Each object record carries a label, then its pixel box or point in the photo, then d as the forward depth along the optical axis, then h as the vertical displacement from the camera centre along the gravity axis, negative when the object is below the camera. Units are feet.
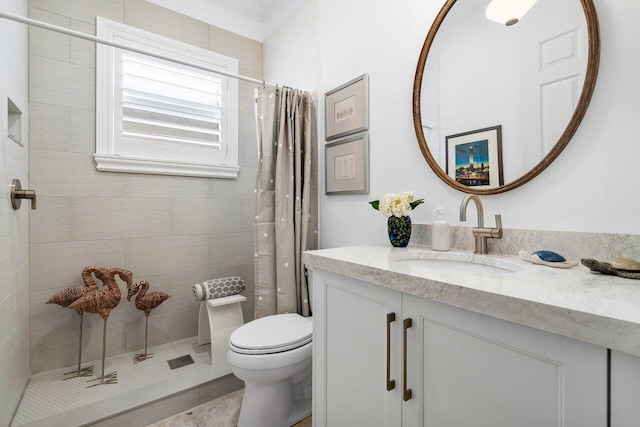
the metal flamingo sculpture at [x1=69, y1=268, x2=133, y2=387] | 5.69 -1.70
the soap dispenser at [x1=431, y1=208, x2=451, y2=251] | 4.17 -0.31
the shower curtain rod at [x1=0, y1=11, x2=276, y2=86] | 4.14 +2.80
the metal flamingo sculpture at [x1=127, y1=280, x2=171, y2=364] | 6.56 -1.87
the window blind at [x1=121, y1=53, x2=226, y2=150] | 6.97 +2.68
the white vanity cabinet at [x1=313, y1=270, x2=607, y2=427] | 1.86 -1.21
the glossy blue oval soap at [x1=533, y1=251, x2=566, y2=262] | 3.01 -0.44
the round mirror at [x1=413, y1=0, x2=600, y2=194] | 3.26 +1.57
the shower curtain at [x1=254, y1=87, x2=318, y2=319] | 6.22 +0.12
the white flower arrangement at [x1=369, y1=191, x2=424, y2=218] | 4.51 +0.13
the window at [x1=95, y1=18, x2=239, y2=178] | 6.72 +2.50
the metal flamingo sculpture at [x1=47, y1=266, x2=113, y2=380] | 5.89 -1.60
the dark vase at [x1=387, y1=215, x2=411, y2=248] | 4.59 -0.26
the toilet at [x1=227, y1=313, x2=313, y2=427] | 4.57 -2.31
